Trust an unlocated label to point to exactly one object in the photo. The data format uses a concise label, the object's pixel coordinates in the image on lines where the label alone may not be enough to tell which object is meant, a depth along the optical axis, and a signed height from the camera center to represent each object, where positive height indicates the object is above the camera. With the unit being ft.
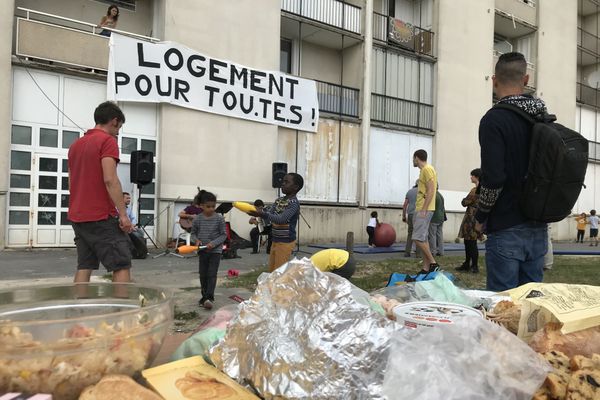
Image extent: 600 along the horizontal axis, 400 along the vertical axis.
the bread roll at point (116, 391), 3.27 -1.46
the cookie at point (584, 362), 4.07 -1.42
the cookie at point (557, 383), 3.76 -1.50
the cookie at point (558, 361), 4.09 -1.43
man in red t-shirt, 11.41 -0.29
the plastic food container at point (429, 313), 4.45 -1.18
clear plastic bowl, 3.37 -1.25
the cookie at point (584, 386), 3.69 -1.49
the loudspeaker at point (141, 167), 34.14 +2.27
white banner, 35.94 +10.28
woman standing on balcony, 36.40 +14.50
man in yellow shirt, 21.70 -0.23
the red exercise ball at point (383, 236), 43.06 -3.18
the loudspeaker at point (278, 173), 42.22 +2.61
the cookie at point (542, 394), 3.69 -1.56
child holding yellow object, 15.52 -0.72
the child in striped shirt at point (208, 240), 16.72 -1.56
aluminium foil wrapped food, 3.72 -1.26
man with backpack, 7.70 +0.54
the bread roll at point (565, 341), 4.57 -1.40
